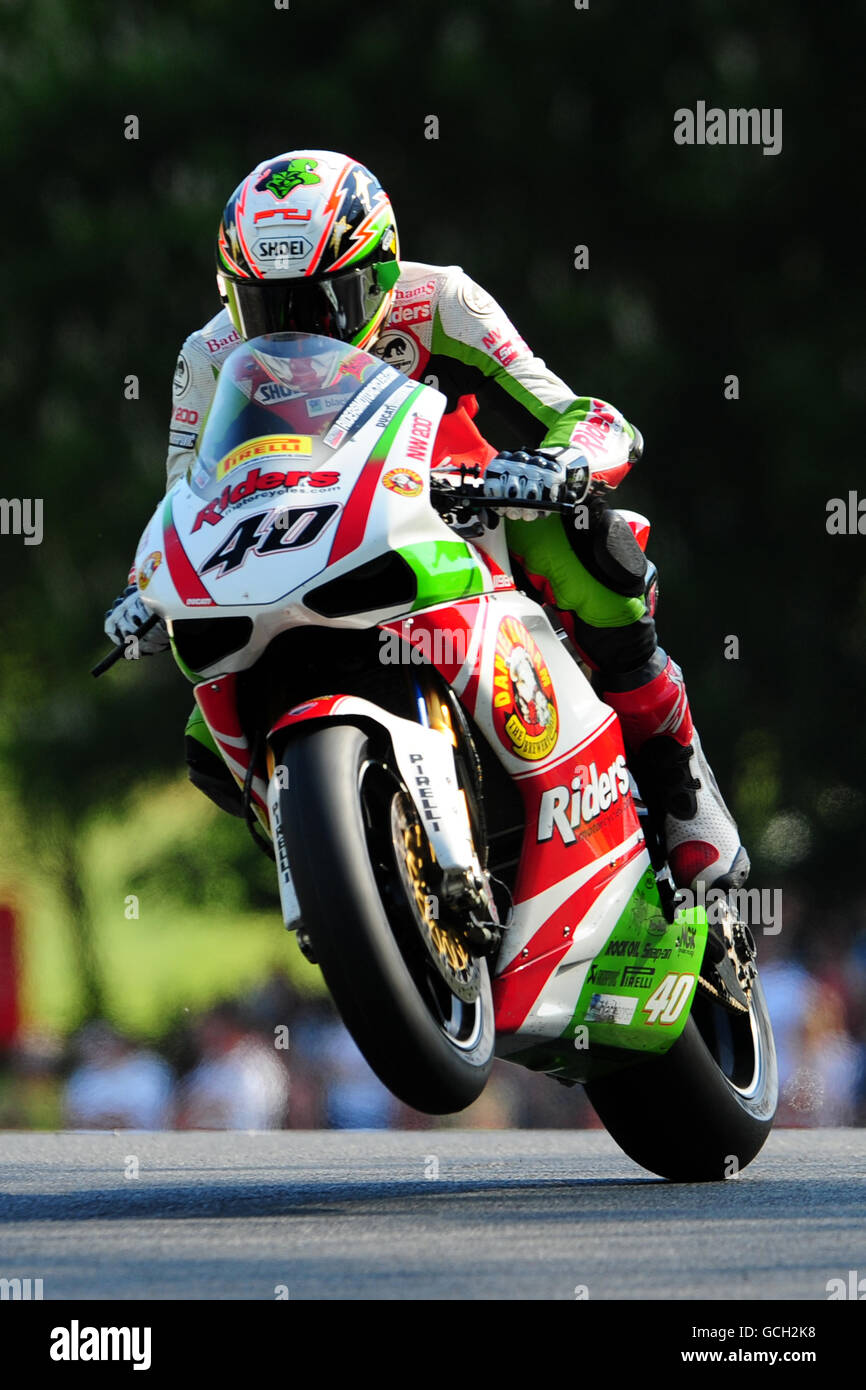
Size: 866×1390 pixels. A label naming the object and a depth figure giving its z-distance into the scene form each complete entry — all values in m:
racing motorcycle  7.48
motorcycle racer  8.61
